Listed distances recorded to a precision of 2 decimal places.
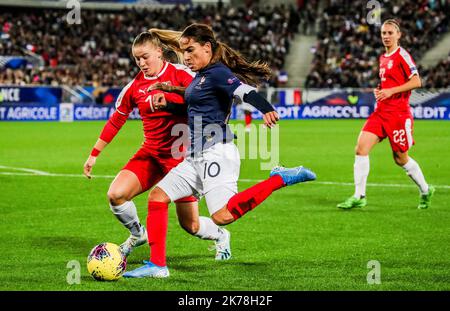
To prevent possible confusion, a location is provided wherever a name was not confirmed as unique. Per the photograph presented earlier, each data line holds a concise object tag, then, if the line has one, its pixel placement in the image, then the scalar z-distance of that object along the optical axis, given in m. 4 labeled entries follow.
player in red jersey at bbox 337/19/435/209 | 25.00
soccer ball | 14.70
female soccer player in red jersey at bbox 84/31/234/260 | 16.42
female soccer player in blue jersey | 15.05
